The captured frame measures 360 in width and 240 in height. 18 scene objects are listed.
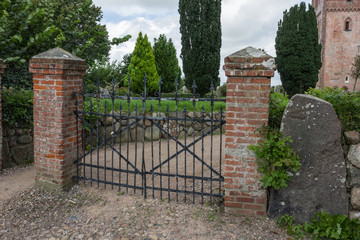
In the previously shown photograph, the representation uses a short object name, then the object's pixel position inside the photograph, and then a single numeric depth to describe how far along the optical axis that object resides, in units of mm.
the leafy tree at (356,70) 25531
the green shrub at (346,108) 3967
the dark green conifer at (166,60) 18359
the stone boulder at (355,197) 3836
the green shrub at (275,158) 3773
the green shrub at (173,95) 14071
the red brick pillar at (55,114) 4758
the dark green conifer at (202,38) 14812
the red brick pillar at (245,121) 3869
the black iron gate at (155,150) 4793
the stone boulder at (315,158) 3783
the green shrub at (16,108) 6609
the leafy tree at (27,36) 7930
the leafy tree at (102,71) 10609
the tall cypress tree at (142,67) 15170
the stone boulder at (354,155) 3787
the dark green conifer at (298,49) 19500
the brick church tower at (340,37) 29203
